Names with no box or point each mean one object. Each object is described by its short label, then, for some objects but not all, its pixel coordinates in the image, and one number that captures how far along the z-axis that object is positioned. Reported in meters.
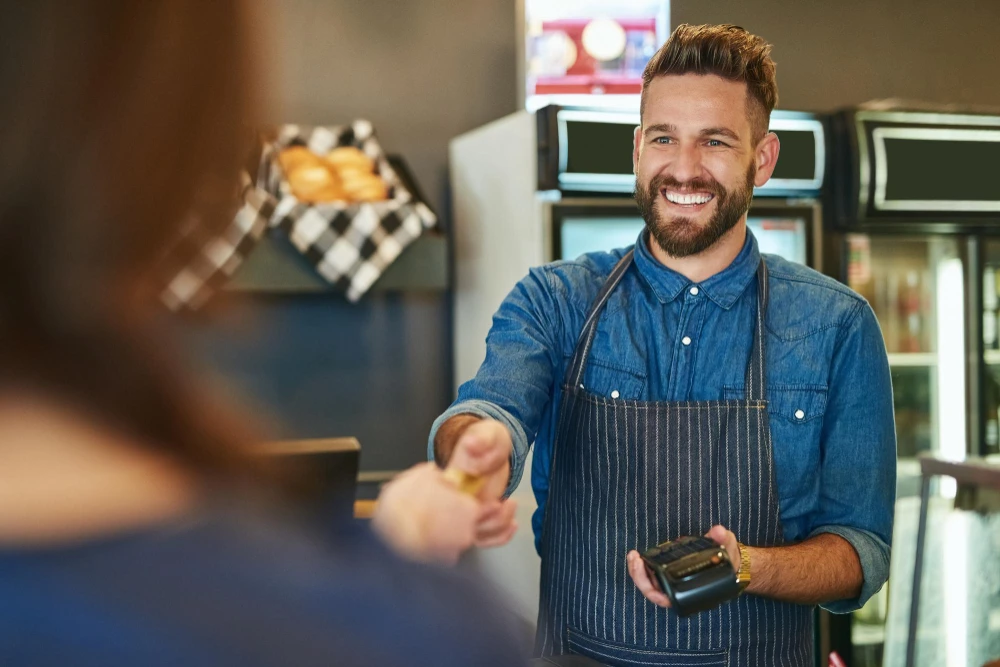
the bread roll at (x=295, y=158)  3.23
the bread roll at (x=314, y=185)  3.14
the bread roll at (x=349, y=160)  3.29
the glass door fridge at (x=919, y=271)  3.36
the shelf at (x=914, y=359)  3.65
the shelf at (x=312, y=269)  3.09
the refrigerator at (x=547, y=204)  3.05
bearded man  1.65
